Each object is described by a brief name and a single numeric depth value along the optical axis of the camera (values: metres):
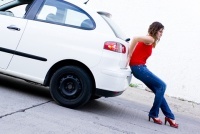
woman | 5.26
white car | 4.91
